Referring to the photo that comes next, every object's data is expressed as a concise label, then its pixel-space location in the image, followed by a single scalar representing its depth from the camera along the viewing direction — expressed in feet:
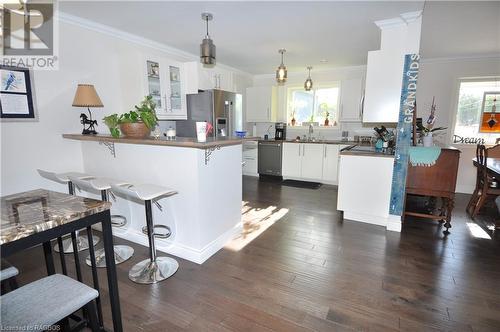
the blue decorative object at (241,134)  8.61
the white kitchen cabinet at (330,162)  16.37
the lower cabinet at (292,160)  17.51
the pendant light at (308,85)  13.64
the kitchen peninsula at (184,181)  7.40
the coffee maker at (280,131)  18.90
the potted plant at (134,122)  8.12
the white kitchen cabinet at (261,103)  18.72
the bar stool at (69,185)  7.65
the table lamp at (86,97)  8.46
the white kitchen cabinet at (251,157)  18.92
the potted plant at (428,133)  10.13
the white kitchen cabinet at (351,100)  15.94
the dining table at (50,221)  3.21
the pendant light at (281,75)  11.03
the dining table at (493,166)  9.88
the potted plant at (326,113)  18.44
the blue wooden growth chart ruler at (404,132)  9.15
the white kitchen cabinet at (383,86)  9.53
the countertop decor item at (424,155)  9.62
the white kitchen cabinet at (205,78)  13.10
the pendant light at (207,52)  7.74
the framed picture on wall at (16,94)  7.58
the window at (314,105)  18.26
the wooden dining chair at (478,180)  11.07
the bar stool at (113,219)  6.96
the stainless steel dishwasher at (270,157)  18.20
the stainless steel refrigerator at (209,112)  13.62
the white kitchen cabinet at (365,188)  10.06
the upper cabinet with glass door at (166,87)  11.15
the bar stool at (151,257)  6.53
